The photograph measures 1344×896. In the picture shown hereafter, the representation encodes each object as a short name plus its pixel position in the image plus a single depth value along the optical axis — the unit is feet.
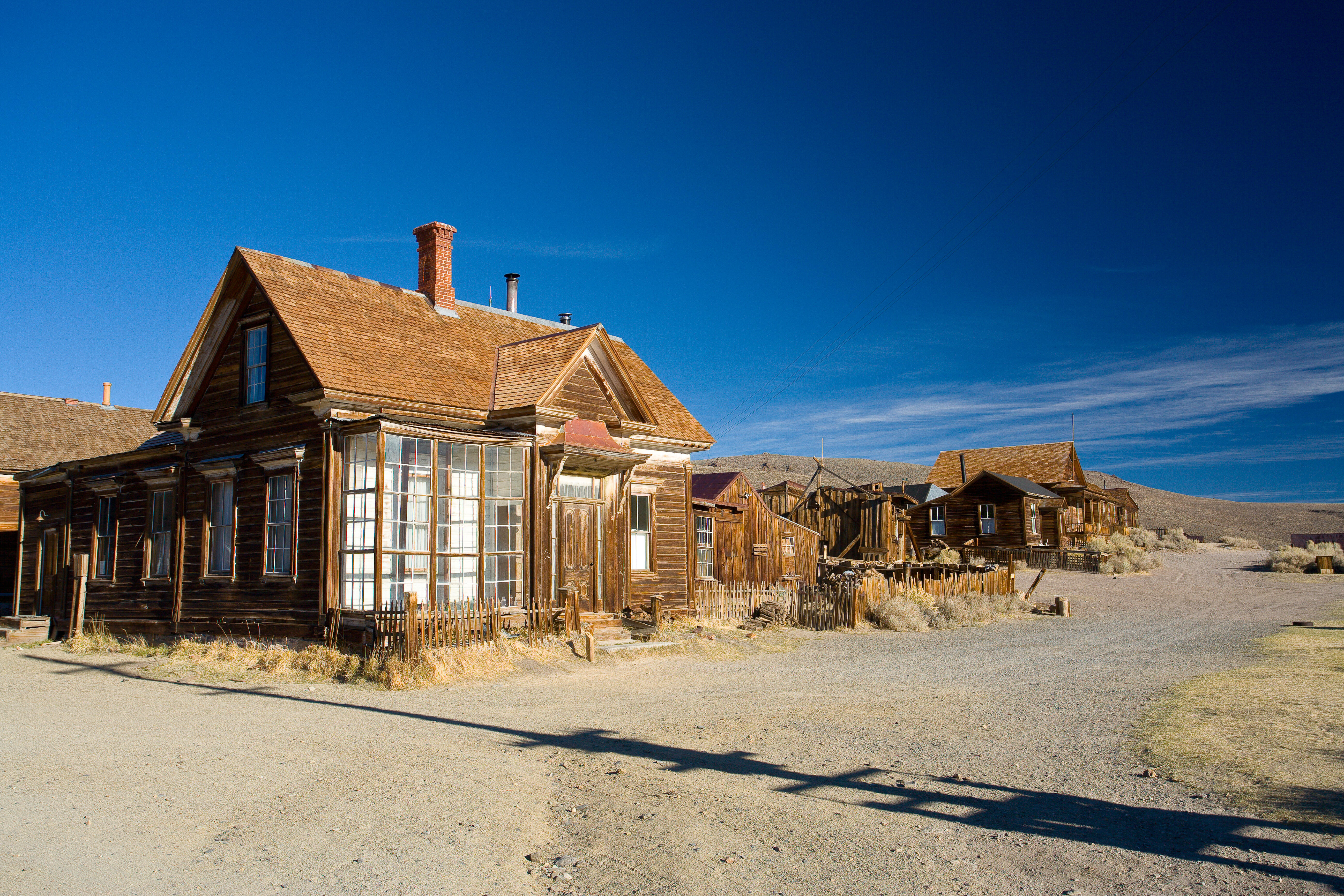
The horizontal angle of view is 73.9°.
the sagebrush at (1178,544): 181.88
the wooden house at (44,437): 80.94
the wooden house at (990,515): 143.43
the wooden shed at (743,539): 79.10
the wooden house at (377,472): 45.98
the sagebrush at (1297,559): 129.59
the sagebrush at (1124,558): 125.59
